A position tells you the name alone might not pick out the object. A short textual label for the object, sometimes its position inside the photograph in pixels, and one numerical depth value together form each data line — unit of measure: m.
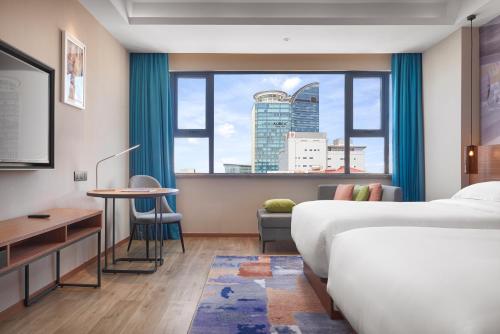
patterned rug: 2.14
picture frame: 3.10
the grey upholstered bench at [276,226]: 4.21
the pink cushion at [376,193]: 4.31
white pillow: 3.02
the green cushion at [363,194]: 4.39
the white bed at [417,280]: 0.91
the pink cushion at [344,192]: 4.50
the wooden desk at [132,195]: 3.16
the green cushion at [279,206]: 4.47
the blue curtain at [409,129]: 5.02
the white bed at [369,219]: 2.29
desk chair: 3.85
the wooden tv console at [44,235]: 1.90
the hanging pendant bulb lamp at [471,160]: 3.84
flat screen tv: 2.25
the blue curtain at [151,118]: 4.98
